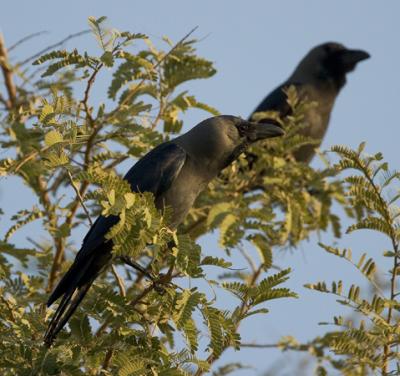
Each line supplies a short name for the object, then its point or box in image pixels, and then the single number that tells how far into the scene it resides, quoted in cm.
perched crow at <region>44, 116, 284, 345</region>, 949
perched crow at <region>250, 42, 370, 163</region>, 1973
